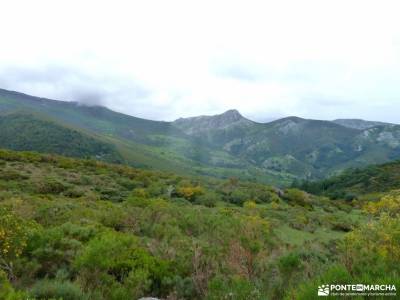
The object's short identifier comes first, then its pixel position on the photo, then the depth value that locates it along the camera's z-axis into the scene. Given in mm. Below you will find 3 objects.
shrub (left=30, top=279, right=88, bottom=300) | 6496
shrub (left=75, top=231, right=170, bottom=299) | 7496
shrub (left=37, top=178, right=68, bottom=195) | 25219
